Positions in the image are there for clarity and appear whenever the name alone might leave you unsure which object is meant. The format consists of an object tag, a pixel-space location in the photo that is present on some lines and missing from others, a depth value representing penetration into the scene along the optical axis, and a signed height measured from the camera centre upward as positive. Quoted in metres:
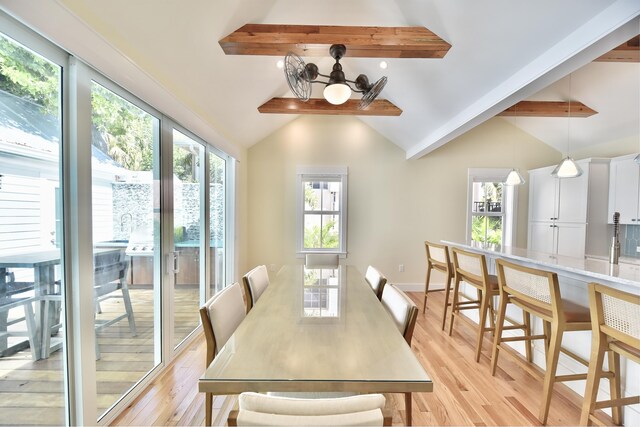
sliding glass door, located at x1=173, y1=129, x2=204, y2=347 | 2.39 -0.27
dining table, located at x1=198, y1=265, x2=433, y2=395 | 0.87 -0.58
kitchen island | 1.52 -0.55
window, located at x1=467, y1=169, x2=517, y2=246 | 4.45 -0.01
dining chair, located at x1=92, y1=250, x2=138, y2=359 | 1.56 -0.51
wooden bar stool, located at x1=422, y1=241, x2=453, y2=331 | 2.93 -0.66
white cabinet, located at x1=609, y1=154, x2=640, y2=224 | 3.37 +0.27
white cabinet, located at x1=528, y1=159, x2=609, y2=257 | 3.66 -0.03
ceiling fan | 1.84 +0.93
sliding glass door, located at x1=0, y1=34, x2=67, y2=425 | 1.09 -0.17
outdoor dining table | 1.14 -0.37
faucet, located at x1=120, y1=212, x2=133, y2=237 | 1.74 -0.11
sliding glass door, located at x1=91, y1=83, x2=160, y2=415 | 1.57 -0.26
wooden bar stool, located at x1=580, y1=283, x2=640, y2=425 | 1.26 -0.64
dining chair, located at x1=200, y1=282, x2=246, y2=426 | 1.23 -0.59
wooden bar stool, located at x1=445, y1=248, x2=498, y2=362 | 2.29 -0.70
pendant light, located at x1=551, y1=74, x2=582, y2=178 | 2.76 +0.42
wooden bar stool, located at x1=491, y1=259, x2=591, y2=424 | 1.61 -0.68
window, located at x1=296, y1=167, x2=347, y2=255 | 4.43 -0.07
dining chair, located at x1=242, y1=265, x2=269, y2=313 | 1.79 -0.58
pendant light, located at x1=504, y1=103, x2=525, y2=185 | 3.33 +0.37
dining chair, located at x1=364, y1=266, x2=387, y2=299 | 1.90 -0.57
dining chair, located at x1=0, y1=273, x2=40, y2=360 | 1.08 -0.48
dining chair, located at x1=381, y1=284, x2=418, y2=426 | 1.27 -0.56
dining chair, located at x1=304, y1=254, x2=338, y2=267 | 2.95 -0.62
